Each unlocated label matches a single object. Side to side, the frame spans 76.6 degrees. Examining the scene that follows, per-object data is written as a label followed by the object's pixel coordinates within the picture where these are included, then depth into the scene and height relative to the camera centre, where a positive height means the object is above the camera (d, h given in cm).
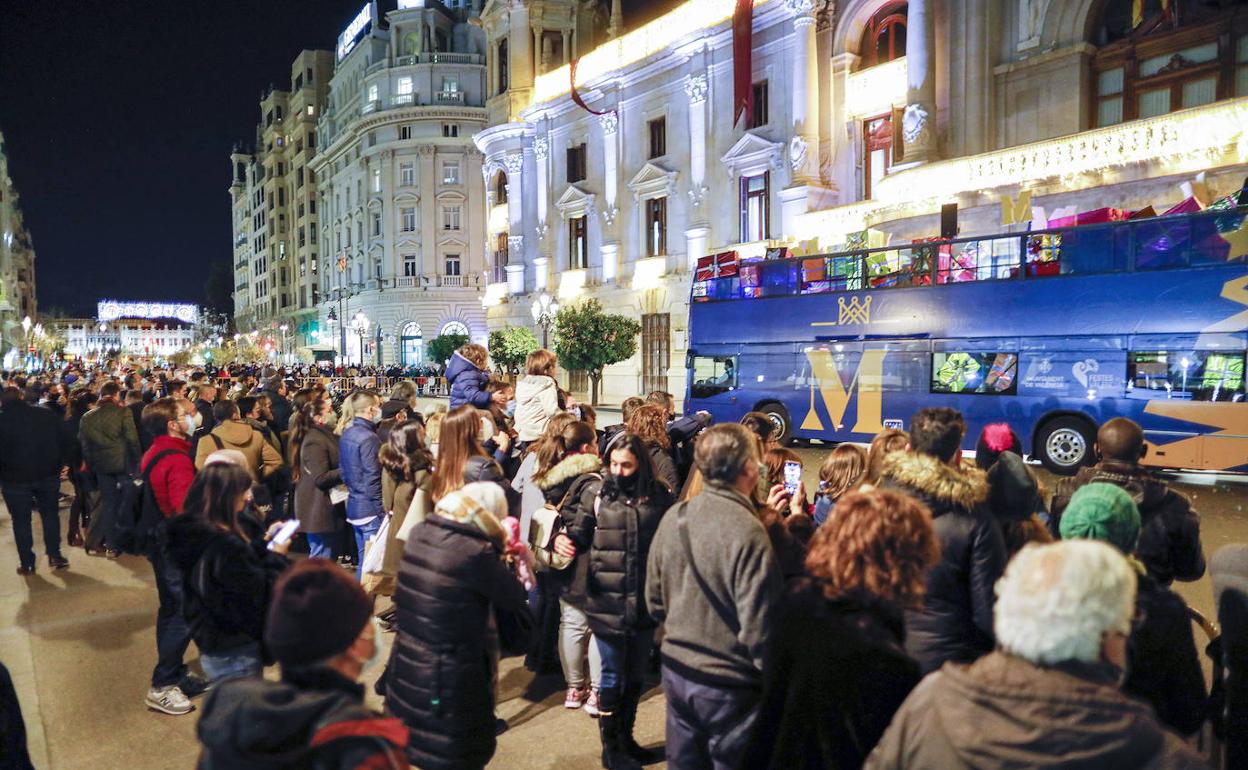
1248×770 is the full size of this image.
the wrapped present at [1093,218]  1409 +236
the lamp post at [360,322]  4319 +214
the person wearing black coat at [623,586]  414 -121
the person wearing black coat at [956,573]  311 -88
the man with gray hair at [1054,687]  172 -76
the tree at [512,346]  3484 +52
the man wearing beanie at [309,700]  188 -83
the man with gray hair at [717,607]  294 -97
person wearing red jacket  496 -136
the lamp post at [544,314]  3319 +191
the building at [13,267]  6669 +1085
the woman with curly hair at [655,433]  582 -57
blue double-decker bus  1227 +25
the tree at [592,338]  3084 +71
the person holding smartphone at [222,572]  354 -95
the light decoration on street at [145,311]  16300 +1121
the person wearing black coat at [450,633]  324 -114
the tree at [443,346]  4338 +72
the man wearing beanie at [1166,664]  275 -111
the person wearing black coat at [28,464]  777 -98
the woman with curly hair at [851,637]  256 -93
